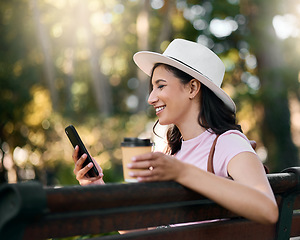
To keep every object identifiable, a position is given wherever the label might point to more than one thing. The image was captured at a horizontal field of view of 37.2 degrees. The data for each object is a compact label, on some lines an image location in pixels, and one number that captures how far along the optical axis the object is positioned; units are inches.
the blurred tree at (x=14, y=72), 730.8
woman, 81.4
